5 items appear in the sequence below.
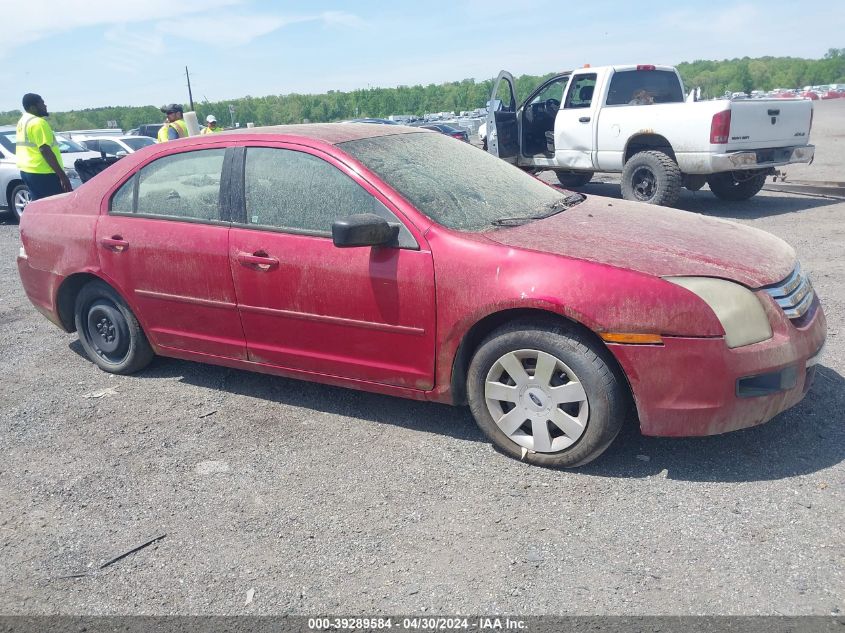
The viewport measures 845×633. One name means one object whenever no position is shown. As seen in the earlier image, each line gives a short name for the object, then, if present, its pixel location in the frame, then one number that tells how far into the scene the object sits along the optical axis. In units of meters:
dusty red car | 3.08
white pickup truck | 9.25
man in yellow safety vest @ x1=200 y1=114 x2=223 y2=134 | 12.72
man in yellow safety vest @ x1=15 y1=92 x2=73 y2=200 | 8.71
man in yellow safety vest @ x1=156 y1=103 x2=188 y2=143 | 10.42
